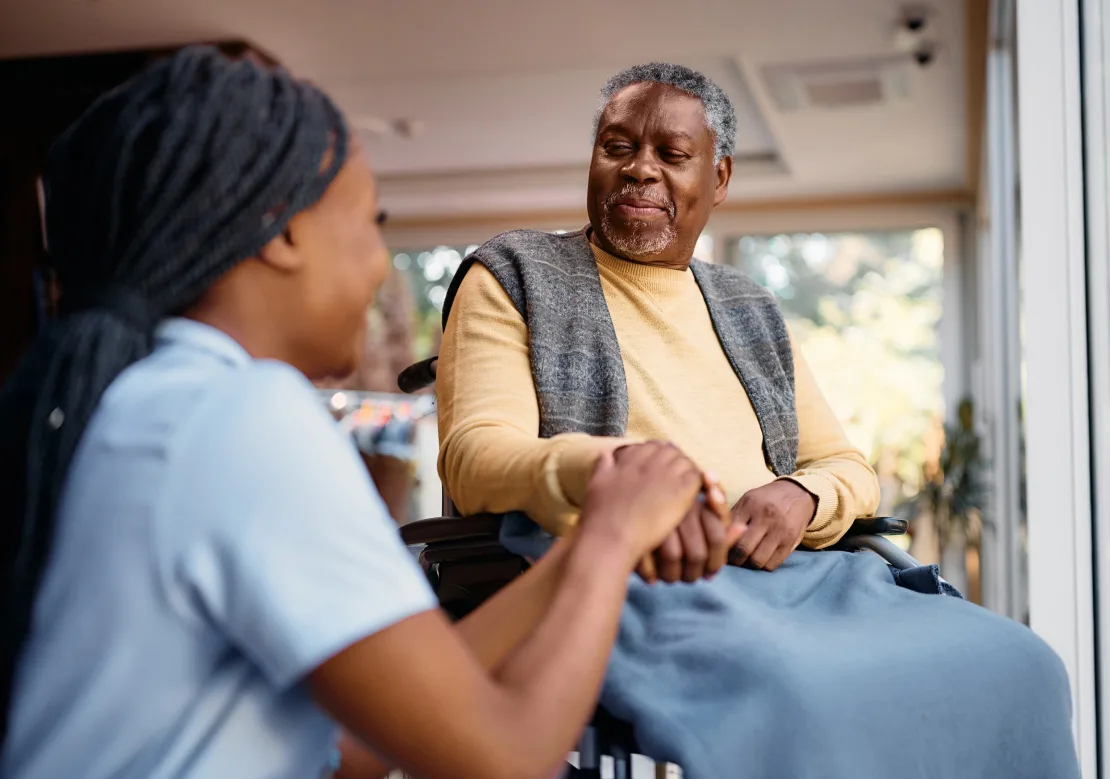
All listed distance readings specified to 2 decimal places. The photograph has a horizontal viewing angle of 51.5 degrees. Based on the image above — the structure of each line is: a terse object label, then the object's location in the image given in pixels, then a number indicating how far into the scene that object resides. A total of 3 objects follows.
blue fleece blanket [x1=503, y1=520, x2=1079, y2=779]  1.07
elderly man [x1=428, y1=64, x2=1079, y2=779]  1.09
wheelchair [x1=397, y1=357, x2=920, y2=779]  1.26
